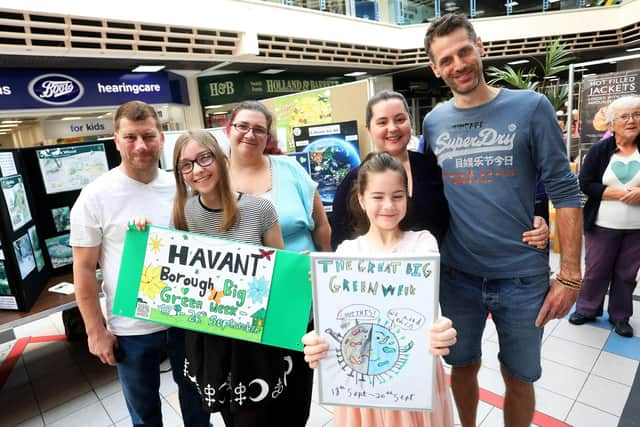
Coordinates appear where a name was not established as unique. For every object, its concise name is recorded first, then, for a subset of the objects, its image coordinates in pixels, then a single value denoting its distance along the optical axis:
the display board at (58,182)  2.98
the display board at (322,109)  3.74
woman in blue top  1.66
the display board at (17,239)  2.41
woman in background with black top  1.55
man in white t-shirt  1.60
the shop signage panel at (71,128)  7.55
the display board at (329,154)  3.78
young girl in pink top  1.28
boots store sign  5.84
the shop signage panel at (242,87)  8.55
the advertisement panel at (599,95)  4.13
